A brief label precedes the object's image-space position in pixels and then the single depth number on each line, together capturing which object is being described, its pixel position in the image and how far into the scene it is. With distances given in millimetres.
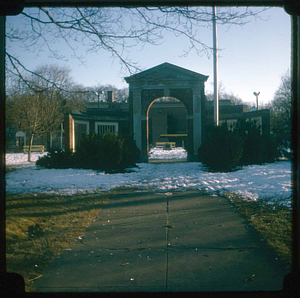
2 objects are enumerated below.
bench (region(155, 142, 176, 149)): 34312
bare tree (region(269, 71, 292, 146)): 15844
